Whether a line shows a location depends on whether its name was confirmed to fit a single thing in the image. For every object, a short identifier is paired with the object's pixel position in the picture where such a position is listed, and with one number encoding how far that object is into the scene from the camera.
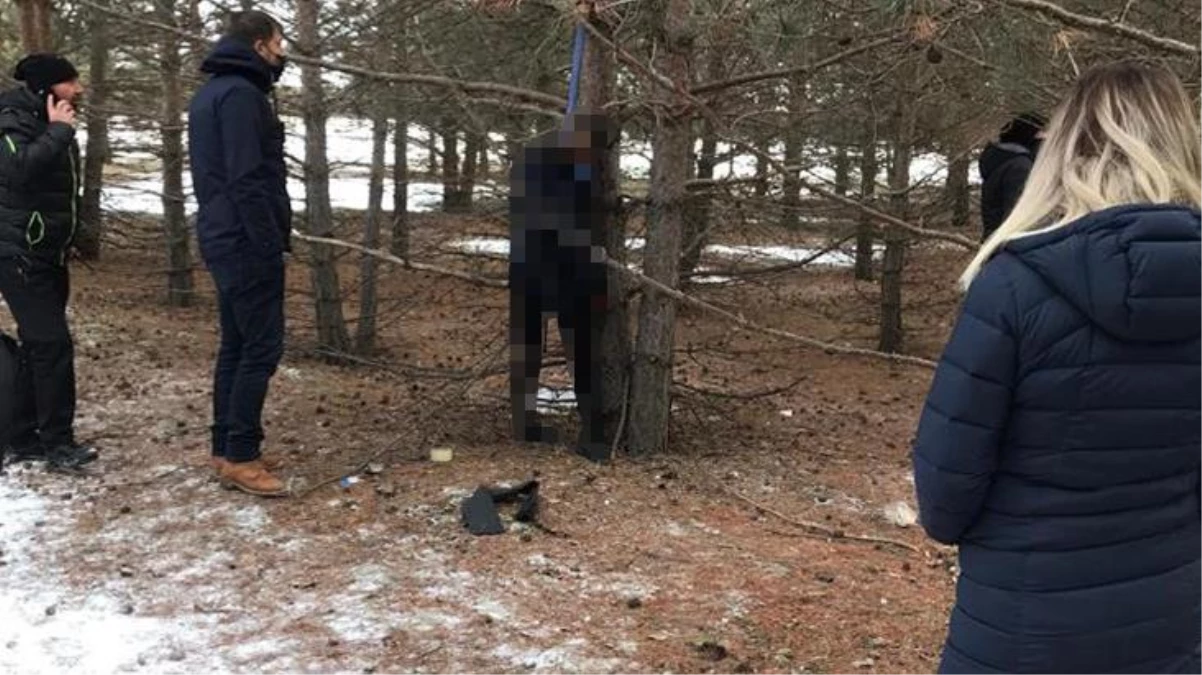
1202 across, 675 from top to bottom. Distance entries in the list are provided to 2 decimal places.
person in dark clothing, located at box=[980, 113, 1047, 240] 5.66
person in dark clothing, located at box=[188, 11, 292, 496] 4.77
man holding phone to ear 5.24
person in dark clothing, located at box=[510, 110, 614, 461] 5.50
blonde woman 1.92
